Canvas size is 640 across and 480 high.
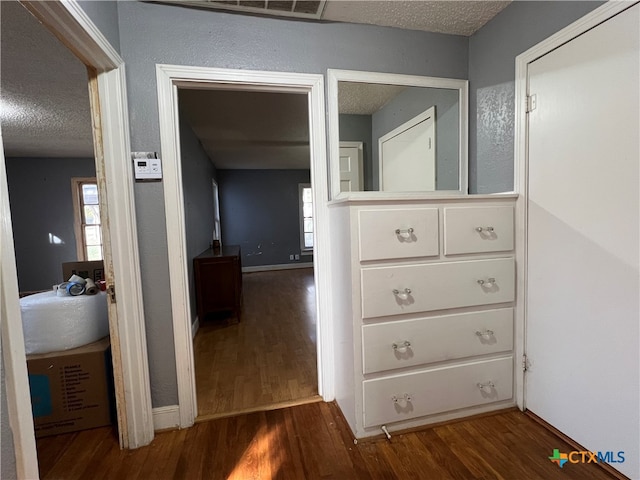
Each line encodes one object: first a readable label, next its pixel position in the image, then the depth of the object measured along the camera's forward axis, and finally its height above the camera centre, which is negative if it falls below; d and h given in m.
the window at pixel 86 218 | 4.64 +0.15
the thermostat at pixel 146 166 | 1.46 +0.30
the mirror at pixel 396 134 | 1.69 +0.50
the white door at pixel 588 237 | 1.12 -0.11
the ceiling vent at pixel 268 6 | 1.46 +1.09
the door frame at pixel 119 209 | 1.15 +0.08
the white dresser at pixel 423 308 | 1.39 -0.46
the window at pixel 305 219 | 6.79 +0.01
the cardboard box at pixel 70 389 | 1.52 -0.85
